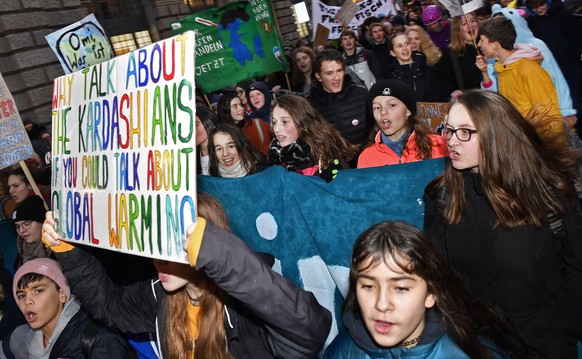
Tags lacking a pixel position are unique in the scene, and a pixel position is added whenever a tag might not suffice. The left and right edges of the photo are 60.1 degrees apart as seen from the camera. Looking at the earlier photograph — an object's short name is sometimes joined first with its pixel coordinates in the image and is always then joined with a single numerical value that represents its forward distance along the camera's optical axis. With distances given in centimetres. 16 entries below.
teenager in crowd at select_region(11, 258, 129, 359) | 265
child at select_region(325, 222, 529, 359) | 171
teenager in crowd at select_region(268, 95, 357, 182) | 379
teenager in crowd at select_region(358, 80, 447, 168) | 338
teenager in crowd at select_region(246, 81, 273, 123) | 663
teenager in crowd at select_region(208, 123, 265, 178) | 423
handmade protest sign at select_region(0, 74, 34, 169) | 421
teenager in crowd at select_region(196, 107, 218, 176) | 460
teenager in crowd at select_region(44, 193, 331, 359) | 163
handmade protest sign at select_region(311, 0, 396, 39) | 925
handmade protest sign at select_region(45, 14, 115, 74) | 461
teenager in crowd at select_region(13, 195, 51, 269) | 418
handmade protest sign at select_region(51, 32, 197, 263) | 171
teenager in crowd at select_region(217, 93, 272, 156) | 573
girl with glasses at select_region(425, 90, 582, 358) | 208
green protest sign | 633
